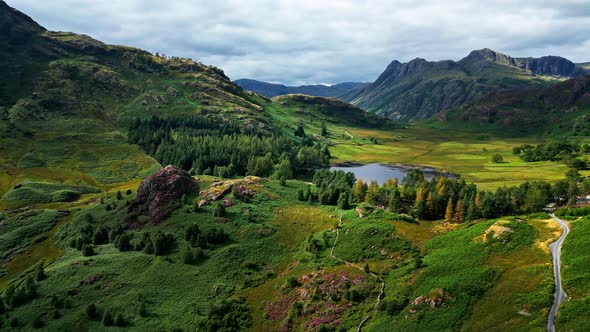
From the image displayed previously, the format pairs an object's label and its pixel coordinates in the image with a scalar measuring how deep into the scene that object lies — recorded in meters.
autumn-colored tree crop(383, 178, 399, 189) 150.07
